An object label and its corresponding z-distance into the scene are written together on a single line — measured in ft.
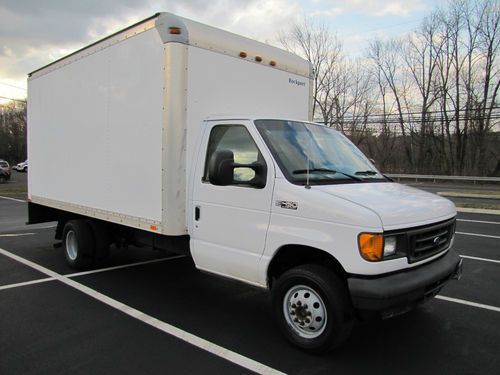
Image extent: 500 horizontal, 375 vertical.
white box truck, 11.94
